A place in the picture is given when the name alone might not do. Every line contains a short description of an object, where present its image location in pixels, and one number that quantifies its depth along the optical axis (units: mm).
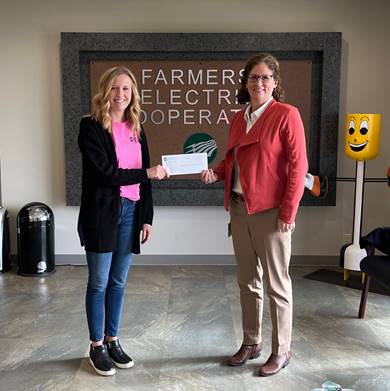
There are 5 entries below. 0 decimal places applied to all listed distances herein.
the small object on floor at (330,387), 2156
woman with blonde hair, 2156
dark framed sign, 3916
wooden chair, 2793
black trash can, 3852
